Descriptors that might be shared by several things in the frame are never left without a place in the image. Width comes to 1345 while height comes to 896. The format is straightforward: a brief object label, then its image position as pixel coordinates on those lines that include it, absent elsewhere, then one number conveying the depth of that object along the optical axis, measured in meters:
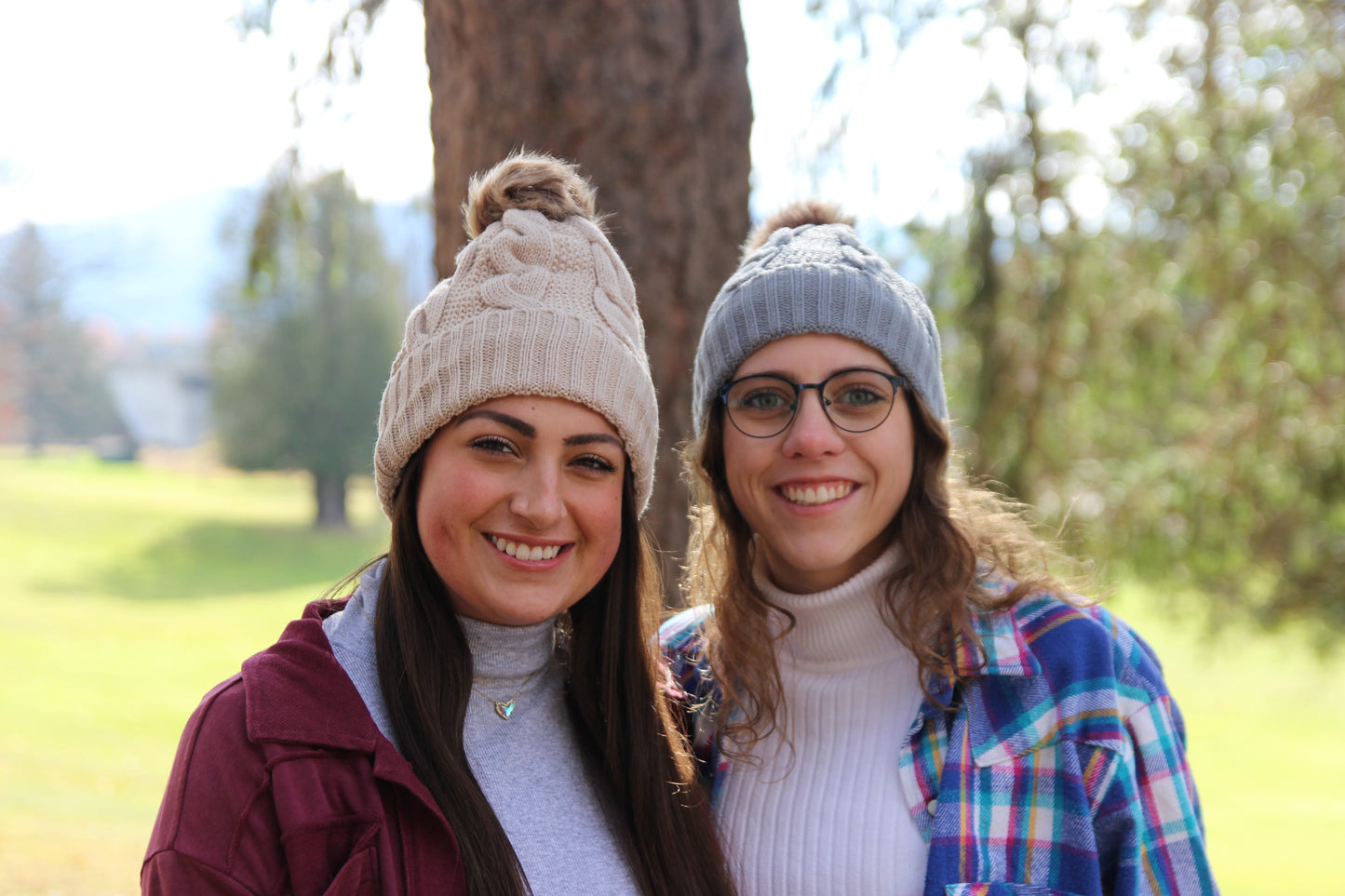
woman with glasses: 1.95
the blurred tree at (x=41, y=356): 18.86
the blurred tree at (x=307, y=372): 27.30
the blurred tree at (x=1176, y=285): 6.39
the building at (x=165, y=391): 29.89
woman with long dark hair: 1.58
